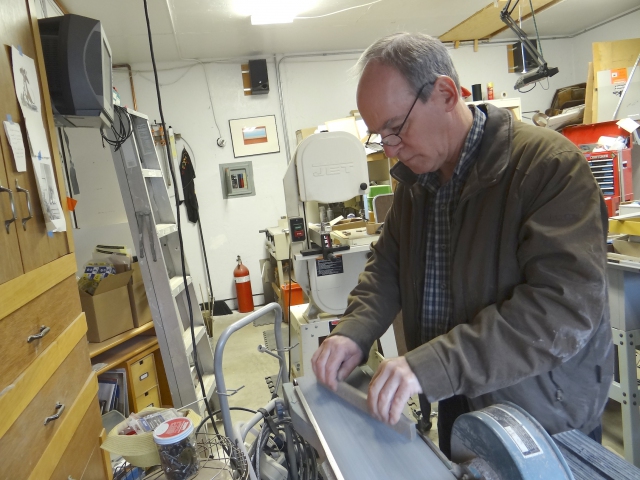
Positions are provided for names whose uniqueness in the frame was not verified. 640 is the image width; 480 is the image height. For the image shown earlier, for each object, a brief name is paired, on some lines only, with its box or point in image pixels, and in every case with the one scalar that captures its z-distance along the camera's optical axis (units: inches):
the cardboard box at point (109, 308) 75.5
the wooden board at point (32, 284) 30.5
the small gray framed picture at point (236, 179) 173.6
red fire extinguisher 173.6
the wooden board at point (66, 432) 33.1
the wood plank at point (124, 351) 77.6
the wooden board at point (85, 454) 38.4
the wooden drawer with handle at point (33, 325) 30.4
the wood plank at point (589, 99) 146.9
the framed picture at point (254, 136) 172.9
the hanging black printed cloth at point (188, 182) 166.7
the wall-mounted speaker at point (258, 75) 168.2
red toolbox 111.3
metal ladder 77.9
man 28.7
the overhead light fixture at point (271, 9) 120.6
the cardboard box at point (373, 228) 87.1
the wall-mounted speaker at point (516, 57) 181.9
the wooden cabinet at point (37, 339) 30.6
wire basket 42.3
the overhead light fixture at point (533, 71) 101.0
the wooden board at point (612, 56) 145.5
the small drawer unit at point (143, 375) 81.7
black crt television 52.0
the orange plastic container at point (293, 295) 149.6
